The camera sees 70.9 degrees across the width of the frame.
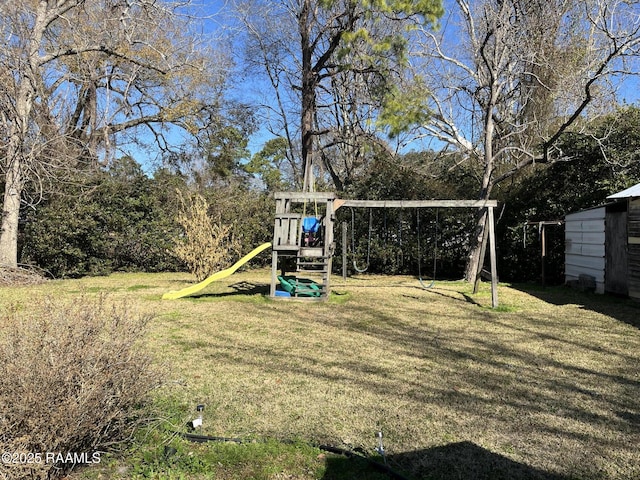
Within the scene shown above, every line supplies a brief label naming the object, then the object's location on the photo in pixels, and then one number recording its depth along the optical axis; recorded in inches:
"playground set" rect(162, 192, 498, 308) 316.8
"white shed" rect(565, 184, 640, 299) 309.9
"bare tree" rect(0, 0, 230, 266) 397.1
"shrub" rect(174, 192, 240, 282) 374.0
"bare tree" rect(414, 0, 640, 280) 345.1
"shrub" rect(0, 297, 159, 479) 79.0
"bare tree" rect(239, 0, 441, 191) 503.8
